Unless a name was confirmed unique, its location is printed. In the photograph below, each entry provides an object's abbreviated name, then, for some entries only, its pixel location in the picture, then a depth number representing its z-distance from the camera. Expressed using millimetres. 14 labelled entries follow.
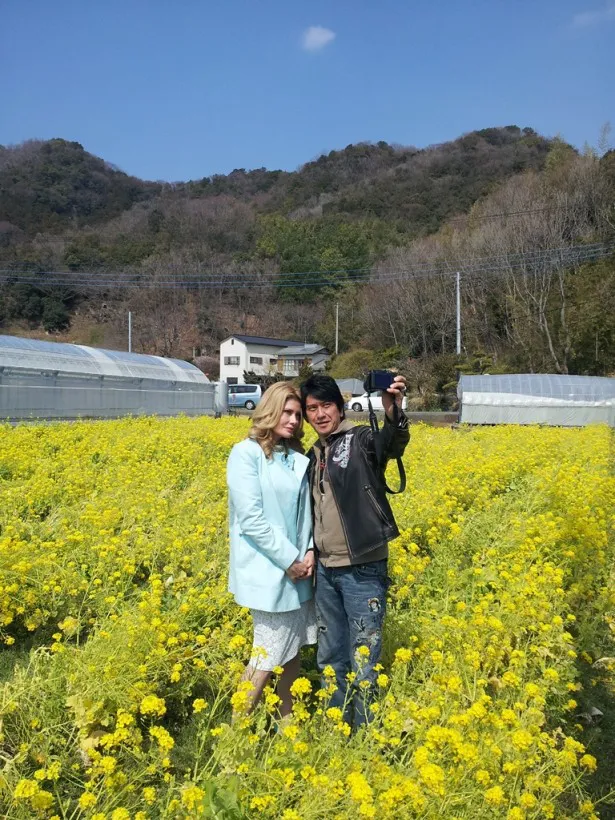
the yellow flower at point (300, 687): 2067
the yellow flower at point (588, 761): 1896
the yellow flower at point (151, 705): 2146
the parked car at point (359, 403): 30125
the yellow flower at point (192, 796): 1620
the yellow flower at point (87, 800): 1798
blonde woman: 2420
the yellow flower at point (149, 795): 1856
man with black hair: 2402
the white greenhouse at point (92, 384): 15055
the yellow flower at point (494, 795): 1697
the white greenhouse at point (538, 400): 19078
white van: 32500
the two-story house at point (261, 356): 49281
